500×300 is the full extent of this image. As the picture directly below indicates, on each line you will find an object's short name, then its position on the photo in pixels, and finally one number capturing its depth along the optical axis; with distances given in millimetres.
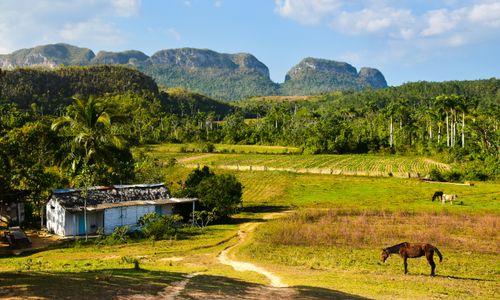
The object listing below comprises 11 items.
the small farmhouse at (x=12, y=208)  34438
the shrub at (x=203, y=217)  35503
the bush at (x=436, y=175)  64062
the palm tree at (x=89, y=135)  37062
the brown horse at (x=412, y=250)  20156
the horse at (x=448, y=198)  46438
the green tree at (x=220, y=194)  37750
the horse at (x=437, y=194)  47594
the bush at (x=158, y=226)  30750
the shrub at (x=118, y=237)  29403
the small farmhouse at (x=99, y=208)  32125
